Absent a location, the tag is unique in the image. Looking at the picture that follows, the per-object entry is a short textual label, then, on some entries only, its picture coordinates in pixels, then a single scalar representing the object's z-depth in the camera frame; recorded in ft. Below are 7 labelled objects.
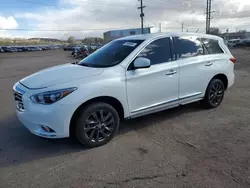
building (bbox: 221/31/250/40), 271.67
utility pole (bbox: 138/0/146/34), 129.11
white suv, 10.41
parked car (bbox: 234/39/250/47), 140.09
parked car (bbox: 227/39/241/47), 149.68
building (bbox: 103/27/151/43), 239.07
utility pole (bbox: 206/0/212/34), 162.81
